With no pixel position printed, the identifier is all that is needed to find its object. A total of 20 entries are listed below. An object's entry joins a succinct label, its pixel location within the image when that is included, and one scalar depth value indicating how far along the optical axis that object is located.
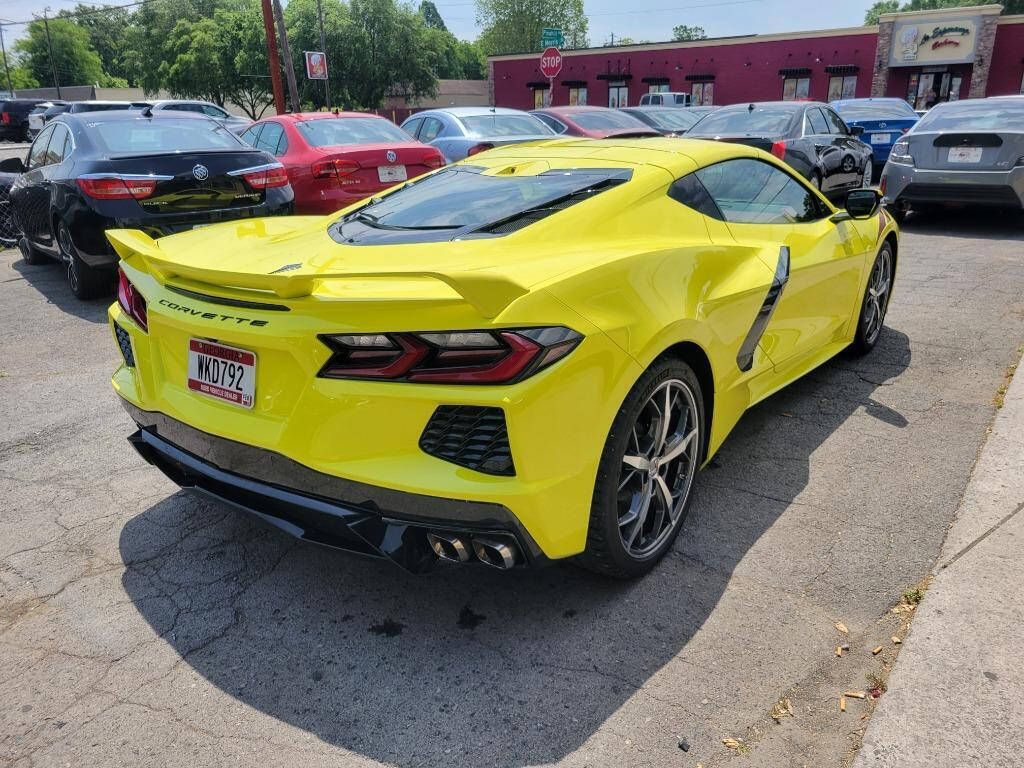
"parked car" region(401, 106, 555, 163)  10.32
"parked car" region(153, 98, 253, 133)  20.75
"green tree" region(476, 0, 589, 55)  85.50
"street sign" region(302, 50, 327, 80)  24.23
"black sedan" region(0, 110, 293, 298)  6.46
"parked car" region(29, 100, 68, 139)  26.42
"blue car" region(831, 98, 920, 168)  13.41
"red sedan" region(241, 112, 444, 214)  8.23
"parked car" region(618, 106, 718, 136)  16.38
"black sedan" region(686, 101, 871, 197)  9.66
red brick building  32.91
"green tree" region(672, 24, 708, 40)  123.57
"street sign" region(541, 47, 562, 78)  22.67
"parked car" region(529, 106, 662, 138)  12.41
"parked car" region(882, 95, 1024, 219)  8.69
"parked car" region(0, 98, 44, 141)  34.06
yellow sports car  2.15
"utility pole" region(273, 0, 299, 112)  22.73
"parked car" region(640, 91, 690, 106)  32.16
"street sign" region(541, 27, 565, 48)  32.44
